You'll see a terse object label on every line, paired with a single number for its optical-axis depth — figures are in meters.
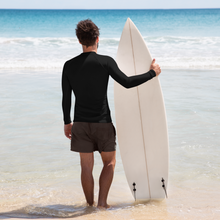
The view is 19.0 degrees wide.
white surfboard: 6.45
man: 5.76
